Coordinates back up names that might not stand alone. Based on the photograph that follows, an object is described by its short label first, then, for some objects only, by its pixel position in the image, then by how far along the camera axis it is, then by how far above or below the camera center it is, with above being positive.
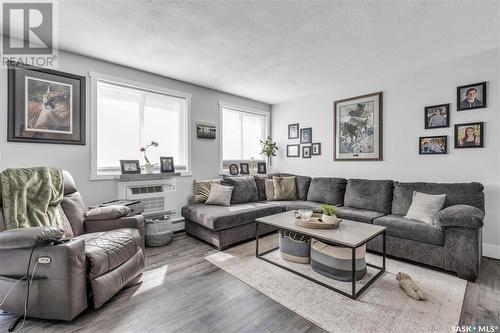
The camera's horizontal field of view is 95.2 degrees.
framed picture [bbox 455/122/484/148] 2.85 +0.40
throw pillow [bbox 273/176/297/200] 4.30 -0.42
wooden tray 2.35 -0.60
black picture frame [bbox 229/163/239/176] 4.60 -0.06
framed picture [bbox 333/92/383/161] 3.78 +0.66
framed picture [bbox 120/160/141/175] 3.22 -0.02
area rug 1.66 -1.14
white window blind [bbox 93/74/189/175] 3.18 +0.64
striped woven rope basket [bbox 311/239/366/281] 2.18 -0.94
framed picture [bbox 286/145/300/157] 4.97 +0.34
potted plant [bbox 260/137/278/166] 5.12 +0.39
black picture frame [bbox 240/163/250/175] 4.77 -0.07
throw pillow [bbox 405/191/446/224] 2.69 -0.50
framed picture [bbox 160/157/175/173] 3.61 +0.01
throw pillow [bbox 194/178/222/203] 3.79 -0.41
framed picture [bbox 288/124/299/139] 4.97 +0.77
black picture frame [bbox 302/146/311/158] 4.75 +0.30
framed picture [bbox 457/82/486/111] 2.84 +0.89
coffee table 1.97 -0.65
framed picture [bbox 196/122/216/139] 4.06 +0.65
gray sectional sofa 2.29 -0.65
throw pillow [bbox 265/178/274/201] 4.31 -0.44
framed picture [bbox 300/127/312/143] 4.72 +0.65
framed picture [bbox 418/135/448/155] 3.13 +0.30
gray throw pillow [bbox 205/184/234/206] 3.70 -0.49
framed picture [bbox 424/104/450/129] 3.11 +0.70
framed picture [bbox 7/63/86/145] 2.48 +0.70
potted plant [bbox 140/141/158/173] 3.41 +0.06
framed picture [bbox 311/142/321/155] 4.57 +0.36
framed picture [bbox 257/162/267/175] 5.13 -0.05
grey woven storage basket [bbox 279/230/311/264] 2.61 -0.94
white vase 3.40 -0.03
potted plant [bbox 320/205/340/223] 2.37 -0.52
